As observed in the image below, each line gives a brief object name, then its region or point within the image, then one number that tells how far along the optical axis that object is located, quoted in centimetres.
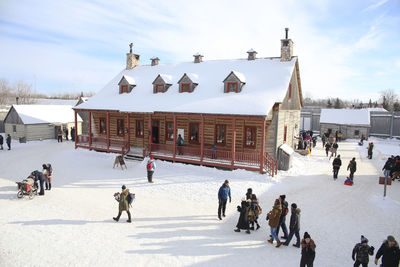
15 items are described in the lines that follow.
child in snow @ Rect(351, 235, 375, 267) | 680
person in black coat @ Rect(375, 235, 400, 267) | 638
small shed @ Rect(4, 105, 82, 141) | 3044
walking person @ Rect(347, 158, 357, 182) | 1516
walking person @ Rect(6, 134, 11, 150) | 2500
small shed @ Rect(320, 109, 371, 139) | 3572
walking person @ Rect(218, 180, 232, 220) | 1033
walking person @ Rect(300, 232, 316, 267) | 680
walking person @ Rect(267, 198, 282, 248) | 852
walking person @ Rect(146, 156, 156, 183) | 1502
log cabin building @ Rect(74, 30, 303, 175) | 1723
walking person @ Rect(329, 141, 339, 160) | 2219
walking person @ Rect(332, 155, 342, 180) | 1580
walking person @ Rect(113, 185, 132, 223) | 998
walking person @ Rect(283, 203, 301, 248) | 834
